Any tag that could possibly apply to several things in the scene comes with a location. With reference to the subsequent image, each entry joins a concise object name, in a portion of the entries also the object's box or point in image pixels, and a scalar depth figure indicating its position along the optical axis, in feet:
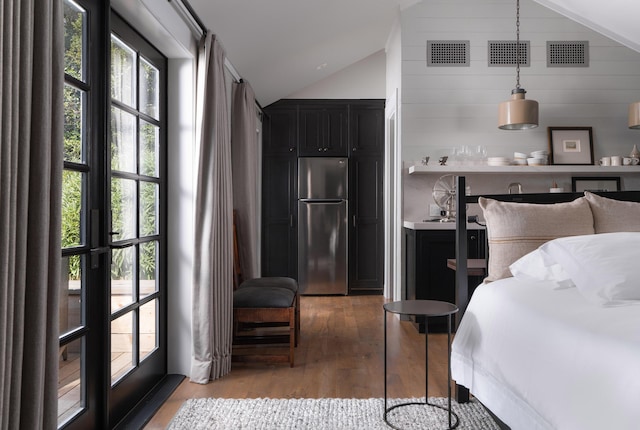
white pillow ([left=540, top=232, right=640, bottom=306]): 5.54
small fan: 15.48
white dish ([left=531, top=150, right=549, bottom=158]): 15.14
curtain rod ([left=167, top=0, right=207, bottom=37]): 8.40
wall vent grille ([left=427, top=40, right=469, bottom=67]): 15.56
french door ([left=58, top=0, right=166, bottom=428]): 6.37
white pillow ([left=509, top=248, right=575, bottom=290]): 6.75
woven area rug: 7.64
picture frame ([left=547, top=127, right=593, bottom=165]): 15.52
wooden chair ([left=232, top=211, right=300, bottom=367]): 10.55
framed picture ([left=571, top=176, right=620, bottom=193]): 15.84
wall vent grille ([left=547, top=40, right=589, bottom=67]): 15.69
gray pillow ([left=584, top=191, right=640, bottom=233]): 7.71
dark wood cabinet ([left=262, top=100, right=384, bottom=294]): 19.89
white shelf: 14.88
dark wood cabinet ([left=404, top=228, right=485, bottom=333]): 14.05
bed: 4.46
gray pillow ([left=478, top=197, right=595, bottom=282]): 7.67
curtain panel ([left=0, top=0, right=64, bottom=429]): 3.52
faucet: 15.49
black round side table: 7.52
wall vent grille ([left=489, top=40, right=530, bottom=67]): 15.58
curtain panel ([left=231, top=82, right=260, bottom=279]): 13.91
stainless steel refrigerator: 19.65
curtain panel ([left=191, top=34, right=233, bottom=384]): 9.56
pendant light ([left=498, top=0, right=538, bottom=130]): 13.44
